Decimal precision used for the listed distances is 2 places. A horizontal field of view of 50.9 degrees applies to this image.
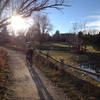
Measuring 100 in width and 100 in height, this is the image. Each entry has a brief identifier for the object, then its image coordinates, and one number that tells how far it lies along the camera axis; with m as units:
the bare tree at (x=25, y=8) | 5.93
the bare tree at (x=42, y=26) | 37.21
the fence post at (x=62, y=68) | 7.87
